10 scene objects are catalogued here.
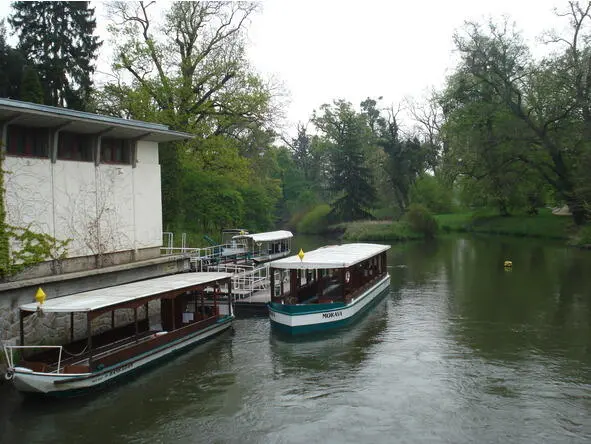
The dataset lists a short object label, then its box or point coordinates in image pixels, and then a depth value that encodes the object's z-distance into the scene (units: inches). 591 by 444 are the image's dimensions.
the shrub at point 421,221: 2554.1
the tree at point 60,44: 1721.2
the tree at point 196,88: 1510.8
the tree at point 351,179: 2920.8
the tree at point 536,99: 1956.2
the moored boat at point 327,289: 832.9
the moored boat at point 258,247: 1445.1
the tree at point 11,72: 1568.7
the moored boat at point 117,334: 569.3
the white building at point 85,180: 697.6
